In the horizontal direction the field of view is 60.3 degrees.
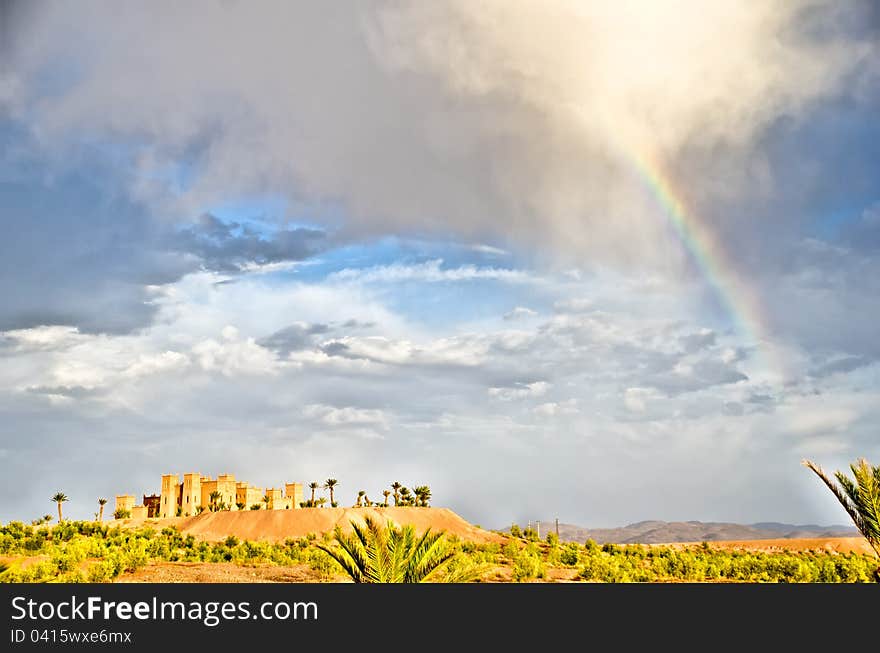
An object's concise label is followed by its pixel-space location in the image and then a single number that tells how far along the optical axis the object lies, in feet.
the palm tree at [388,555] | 64.90
